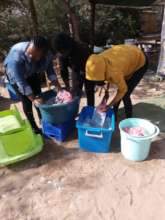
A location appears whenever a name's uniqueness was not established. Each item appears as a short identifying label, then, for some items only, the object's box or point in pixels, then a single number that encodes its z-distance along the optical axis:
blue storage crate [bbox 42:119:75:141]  2.09
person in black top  1.70
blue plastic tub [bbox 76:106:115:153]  1.85
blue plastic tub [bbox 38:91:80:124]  1.88
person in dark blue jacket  1.74
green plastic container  1.81
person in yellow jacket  1.70
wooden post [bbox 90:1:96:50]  3.61
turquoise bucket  1.73
